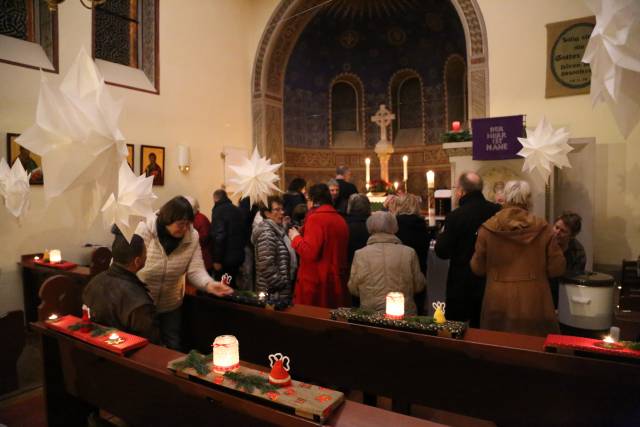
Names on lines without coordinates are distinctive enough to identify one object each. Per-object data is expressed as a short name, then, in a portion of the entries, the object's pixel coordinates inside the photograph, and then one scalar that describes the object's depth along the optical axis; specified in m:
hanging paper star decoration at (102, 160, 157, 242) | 2.55
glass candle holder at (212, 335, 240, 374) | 2.02
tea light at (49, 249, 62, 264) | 5.32
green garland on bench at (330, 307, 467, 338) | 2.46
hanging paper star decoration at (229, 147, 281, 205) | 5.15
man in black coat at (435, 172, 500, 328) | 3.33
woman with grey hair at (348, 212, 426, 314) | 3.04
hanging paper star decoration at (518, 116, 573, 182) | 4.24
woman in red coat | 3.58
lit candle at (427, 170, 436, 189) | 5.12
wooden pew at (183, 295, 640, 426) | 2.07
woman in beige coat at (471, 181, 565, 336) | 2.83
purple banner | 5.27
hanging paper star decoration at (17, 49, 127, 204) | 1.82
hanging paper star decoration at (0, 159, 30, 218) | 4.43
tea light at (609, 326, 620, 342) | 2.24
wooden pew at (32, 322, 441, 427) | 1.71
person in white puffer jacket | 2.84
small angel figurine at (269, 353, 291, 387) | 1.84
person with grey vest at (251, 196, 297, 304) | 3.72
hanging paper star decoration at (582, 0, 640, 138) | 1.49
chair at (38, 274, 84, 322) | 3.09
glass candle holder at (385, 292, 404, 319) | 2.66
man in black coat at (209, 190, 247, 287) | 5.00
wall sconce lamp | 7.70
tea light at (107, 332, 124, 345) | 2.38
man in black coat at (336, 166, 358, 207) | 5.59
